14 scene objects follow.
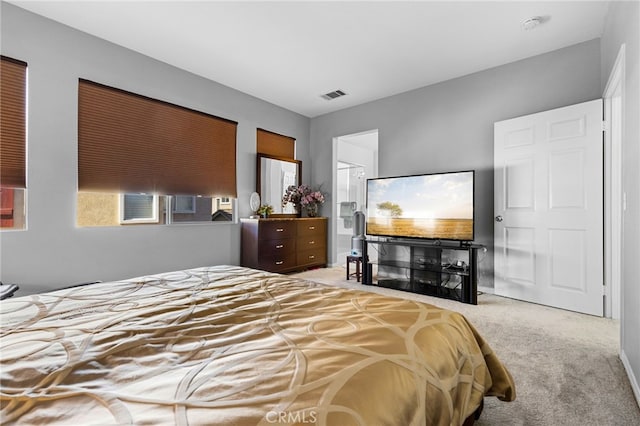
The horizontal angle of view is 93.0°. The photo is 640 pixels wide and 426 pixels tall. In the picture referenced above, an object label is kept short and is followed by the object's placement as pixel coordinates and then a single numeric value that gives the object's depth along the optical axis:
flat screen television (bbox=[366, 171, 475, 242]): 3.54
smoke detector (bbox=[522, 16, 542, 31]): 2.85
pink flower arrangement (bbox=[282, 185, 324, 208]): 5.20
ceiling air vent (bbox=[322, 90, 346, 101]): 4.56
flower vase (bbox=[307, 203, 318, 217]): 5.36
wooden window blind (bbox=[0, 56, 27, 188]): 2.58
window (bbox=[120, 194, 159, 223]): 3.37
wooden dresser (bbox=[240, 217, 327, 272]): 4.29
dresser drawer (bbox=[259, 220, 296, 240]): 4.33
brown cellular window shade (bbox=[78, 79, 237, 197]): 3.08
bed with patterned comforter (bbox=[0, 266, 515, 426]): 0.65
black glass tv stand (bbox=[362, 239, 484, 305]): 3.35
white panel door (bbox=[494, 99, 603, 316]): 2.92
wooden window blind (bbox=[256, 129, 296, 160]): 4.81
